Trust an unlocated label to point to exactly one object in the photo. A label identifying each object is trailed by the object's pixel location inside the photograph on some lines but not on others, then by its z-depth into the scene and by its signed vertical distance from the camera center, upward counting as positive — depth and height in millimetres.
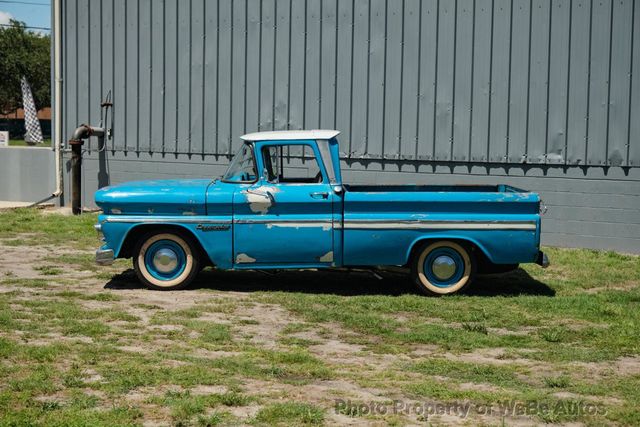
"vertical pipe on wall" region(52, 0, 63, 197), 19375 +1070
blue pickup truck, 10852 -863
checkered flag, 43094 +1208
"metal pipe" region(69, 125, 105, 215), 18516 -240
